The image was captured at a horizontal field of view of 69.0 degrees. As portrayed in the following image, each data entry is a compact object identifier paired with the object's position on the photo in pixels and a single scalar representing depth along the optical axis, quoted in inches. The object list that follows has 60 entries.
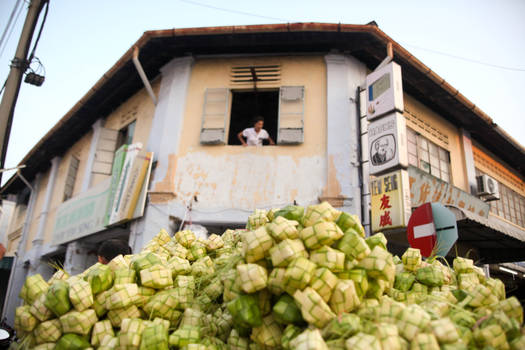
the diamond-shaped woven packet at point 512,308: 48.1
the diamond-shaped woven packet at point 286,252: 51.1
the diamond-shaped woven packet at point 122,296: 56.7
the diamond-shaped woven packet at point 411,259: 70.8
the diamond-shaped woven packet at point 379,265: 53.3
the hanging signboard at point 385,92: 239.8
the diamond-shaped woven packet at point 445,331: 45.0
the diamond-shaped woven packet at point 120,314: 57.3
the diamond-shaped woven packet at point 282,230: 54.4
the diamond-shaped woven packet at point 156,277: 61.7
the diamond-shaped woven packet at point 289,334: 47.8
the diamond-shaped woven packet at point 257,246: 54.7
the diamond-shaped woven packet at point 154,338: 51.7
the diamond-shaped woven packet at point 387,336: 44.2
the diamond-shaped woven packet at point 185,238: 84.5
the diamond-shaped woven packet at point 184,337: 53.2
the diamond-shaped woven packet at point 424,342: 43.7
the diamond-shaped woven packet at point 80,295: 56.1
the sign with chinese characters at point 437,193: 279.9
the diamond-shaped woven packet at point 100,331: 55.3
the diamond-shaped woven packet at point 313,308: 47.6
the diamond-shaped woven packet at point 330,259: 51.1
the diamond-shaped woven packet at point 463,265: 70.0
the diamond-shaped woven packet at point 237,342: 53.1
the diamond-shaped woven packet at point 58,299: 56.2
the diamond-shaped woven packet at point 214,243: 83.5
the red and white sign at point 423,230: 154.1
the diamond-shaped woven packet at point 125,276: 60.6
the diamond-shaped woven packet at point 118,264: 65.3
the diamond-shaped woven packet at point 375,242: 60.6
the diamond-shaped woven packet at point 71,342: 53.9
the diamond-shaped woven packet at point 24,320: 57.7
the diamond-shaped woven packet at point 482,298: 54.1
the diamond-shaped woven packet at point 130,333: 52.2
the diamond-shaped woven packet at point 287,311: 49.7
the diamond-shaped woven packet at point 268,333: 50.7
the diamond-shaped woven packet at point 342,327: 46.1
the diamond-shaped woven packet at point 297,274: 48.7
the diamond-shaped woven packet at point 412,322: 46.3
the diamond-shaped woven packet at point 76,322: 54.8
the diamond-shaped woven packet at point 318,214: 57.1
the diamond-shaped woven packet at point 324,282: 49.3
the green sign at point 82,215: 322.7
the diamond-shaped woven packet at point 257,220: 74.2
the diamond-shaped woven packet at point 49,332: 55.9
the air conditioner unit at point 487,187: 363.5
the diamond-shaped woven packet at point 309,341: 43.8
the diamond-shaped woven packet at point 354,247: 53.8
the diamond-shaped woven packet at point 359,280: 51.4
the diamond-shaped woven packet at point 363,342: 42.8
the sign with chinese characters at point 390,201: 221.8
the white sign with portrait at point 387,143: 229.8
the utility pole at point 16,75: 240.5
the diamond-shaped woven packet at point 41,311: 57.4
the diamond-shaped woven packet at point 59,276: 68.9
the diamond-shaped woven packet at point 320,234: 53.4
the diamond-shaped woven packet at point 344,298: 48.9
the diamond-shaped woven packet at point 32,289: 63.1
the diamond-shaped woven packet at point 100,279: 59.6
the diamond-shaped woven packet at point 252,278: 50.9
